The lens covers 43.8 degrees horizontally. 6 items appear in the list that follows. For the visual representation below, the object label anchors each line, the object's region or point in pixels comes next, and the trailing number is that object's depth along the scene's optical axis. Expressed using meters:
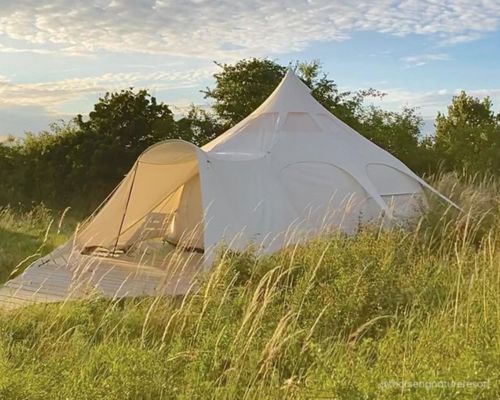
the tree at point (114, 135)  14.27
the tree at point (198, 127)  15.07
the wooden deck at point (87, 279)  5.57
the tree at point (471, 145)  12.43
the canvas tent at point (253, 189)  7.04
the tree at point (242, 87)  15.70
